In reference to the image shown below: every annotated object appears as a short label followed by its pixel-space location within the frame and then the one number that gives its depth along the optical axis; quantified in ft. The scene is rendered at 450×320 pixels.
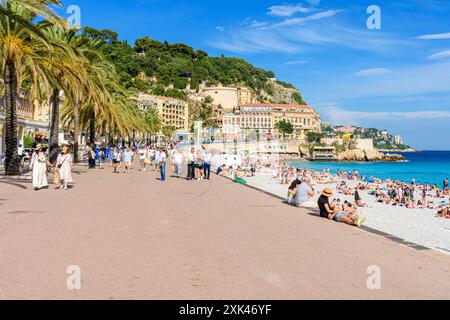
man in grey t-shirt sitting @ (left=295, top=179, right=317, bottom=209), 48.16
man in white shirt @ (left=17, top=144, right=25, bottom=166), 101.04
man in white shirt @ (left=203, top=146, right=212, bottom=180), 82.44
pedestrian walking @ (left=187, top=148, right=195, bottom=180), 80.53
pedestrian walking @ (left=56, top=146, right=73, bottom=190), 56.03
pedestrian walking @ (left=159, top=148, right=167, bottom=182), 75.87
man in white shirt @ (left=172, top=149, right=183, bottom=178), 85.66
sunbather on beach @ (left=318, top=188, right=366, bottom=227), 36.68
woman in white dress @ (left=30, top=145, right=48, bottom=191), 54.34
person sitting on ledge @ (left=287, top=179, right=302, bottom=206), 49.29
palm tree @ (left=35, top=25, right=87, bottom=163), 67.56
